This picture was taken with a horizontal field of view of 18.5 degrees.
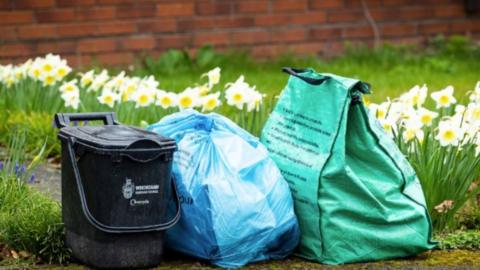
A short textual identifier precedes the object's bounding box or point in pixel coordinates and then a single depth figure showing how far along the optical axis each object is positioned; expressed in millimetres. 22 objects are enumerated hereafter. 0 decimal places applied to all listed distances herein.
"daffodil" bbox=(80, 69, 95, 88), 8714
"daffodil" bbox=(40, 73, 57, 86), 8792
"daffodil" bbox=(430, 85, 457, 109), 6982
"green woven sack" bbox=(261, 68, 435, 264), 5614
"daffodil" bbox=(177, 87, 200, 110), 7398
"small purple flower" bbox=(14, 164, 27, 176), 6519
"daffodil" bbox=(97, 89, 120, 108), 8061
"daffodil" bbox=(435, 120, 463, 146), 6351
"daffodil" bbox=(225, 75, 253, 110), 7009
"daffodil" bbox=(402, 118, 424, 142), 6588
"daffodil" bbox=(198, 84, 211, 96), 7682
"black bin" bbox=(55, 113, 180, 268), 5254
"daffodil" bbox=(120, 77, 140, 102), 8087
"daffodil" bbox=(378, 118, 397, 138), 6641
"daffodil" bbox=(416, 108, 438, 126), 6735
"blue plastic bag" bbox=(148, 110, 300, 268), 5499
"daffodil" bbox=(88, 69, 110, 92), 8572
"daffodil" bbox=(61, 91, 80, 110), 8082
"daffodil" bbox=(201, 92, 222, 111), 7288
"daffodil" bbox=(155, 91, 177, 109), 7582
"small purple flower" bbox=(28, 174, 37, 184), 6804
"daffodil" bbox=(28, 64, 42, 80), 8850
